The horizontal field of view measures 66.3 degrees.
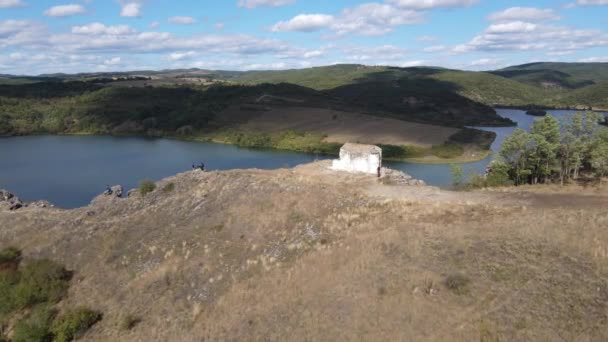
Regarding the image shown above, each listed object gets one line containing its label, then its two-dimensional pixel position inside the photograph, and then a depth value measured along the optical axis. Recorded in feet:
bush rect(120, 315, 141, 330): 71.51
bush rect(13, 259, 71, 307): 85.40
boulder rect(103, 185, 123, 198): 135.44
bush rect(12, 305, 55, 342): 71.05
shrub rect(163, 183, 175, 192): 118.93
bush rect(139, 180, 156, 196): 119.63
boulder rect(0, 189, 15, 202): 149.28
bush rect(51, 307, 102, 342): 72.23
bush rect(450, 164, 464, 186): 130.70
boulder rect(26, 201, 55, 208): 137.49
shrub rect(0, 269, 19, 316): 84.64
